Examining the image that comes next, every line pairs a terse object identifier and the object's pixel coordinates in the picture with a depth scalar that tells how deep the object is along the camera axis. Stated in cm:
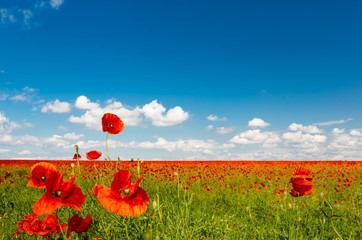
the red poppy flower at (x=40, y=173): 132
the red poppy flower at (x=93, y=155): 250
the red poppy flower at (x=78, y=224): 177
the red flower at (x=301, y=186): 172
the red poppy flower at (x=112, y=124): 184
